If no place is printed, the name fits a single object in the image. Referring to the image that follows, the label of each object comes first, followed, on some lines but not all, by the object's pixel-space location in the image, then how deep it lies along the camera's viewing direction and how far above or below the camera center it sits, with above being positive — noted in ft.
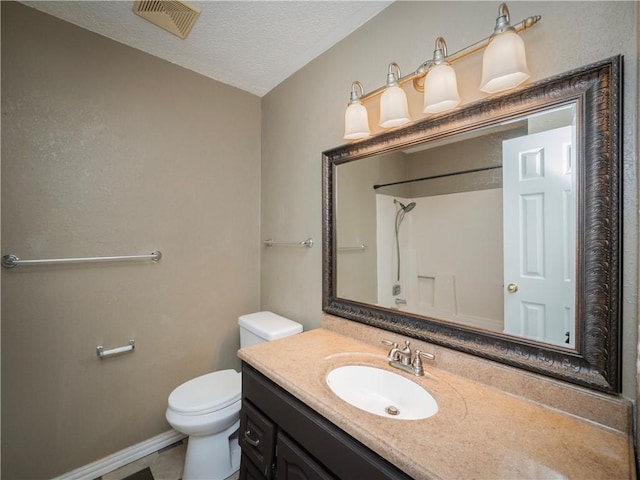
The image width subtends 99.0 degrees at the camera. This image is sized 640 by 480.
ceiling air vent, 4.18 +3.57
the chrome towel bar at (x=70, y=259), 4.10 -0.37
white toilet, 4.45 -2.98
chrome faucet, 3.24 -1.54
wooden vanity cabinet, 2.29 -2.08
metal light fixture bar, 2.71 +2.03
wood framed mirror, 2.36 +0.06
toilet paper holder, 4.87 -2.05
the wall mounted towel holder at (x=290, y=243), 5.44 -0.17
